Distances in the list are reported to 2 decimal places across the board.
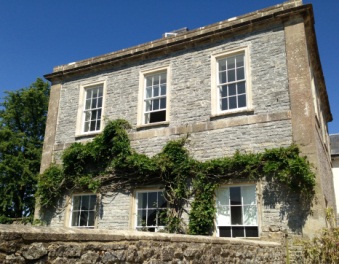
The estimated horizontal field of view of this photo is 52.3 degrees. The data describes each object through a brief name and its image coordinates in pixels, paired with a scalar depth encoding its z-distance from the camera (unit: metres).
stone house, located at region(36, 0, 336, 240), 8.98
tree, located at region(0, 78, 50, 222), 19.86
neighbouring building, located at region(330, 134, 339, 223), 20.14
